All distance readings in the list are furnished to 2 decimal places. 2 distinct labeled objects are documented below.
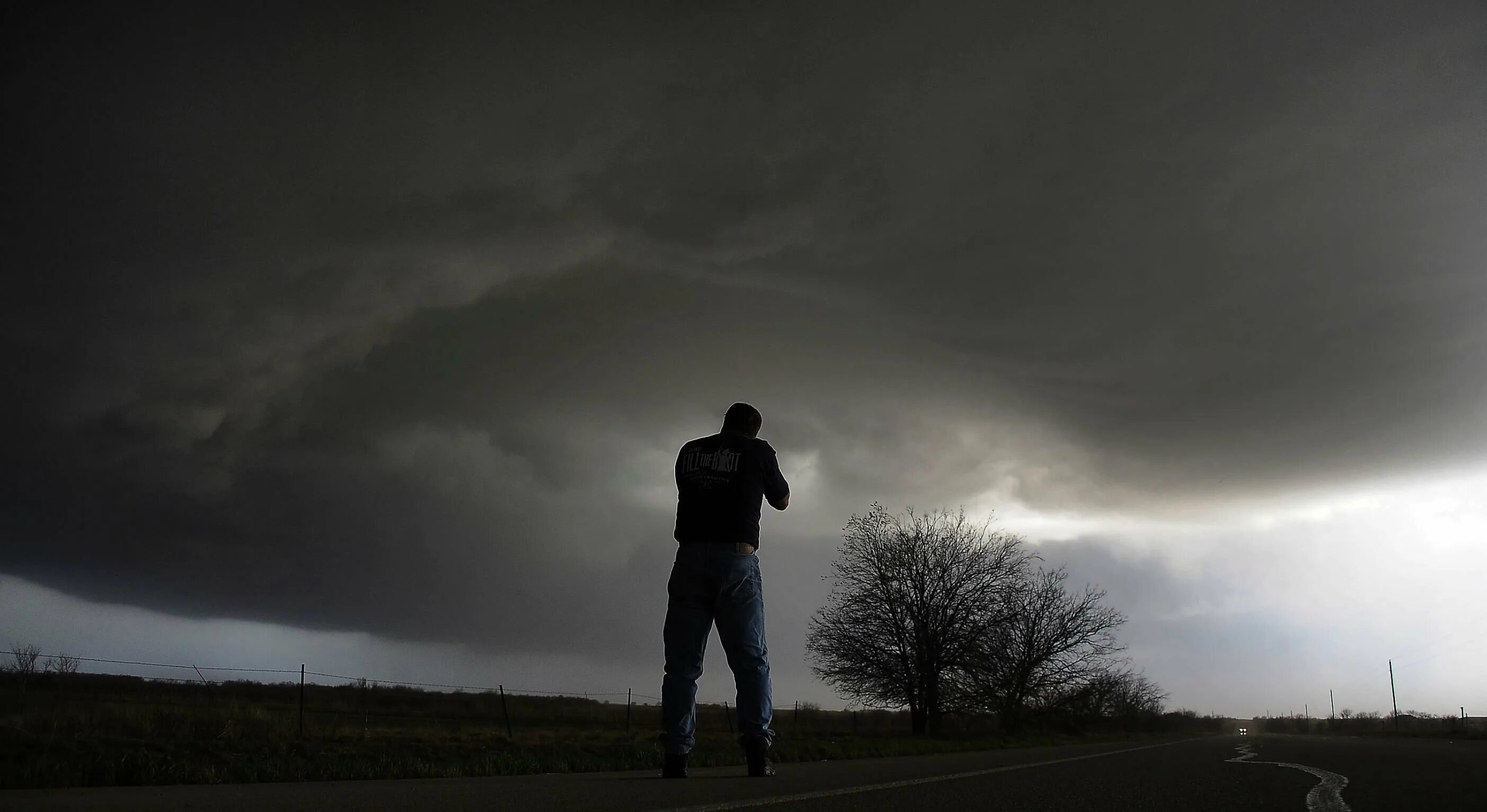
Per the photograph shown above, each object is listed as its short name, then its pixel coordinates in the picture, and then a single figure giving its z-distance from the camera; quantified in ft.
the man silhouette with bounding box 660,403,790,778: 17.65
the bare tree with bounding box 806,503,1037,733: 124.57
